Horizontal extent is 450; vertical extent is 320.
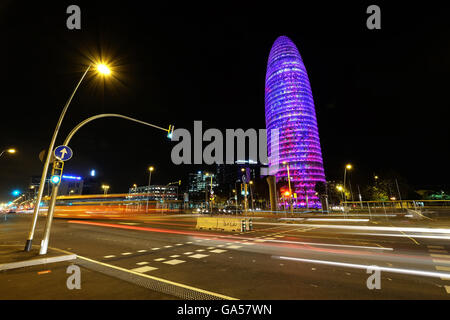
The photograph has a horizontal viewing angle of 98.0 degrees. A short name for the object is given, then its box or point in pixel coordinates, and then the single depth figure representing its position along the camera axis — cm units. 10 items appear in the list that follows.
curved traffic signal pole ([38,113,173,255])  729
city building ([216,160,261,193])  9580
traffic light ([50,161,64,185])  794
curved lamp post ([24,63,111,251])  770
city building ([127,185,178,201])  14369
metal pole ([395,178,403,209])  5113
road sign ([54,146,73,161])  786
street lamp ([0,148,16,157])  1864
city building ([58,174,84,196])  11342
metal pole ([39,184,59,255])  724
